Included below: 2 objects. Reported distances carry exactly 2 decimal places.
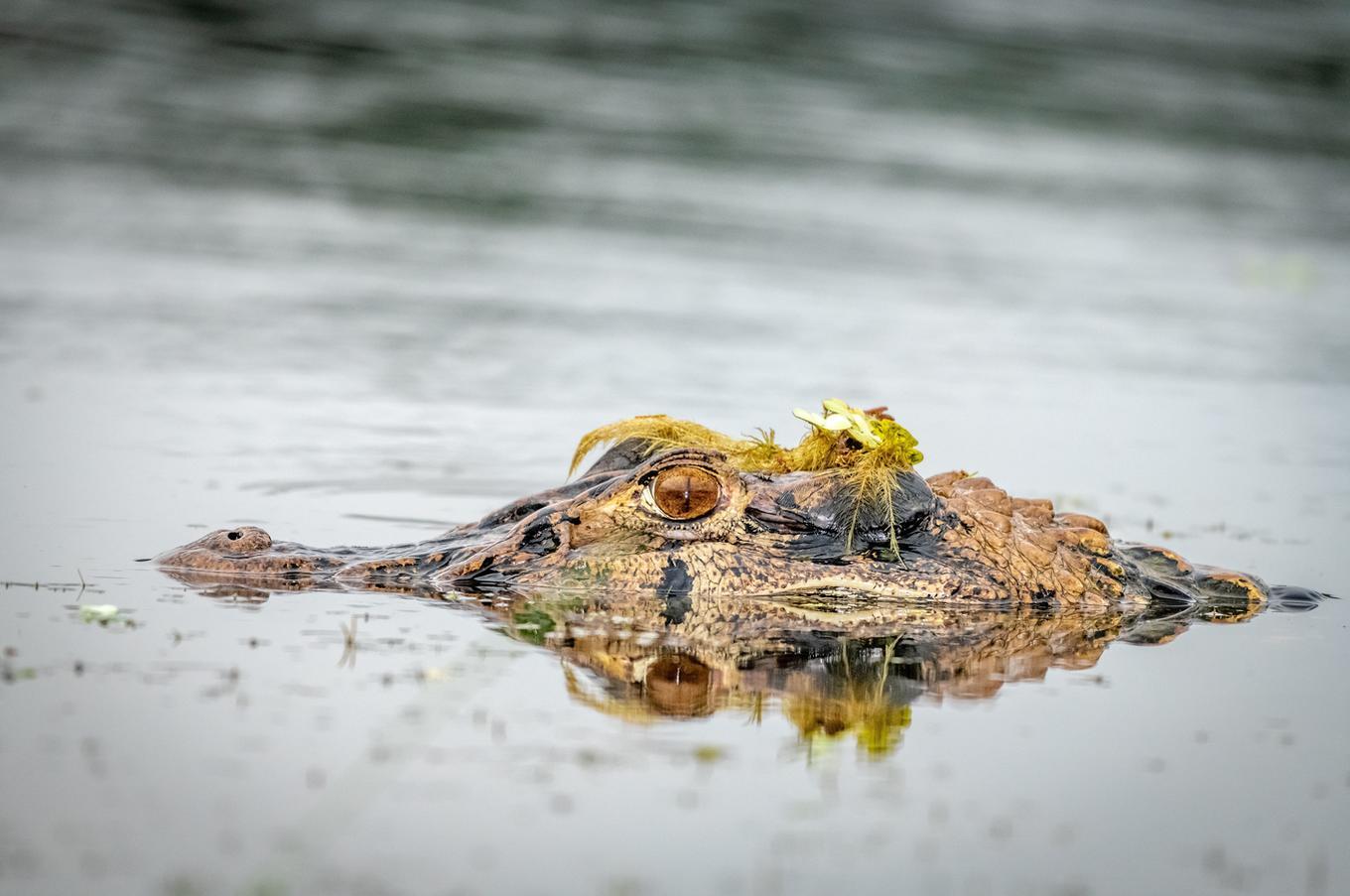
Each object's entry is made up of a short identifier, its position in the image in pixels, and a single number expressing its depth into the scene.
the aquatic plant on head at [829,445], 13.64
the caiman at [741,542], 13.48
